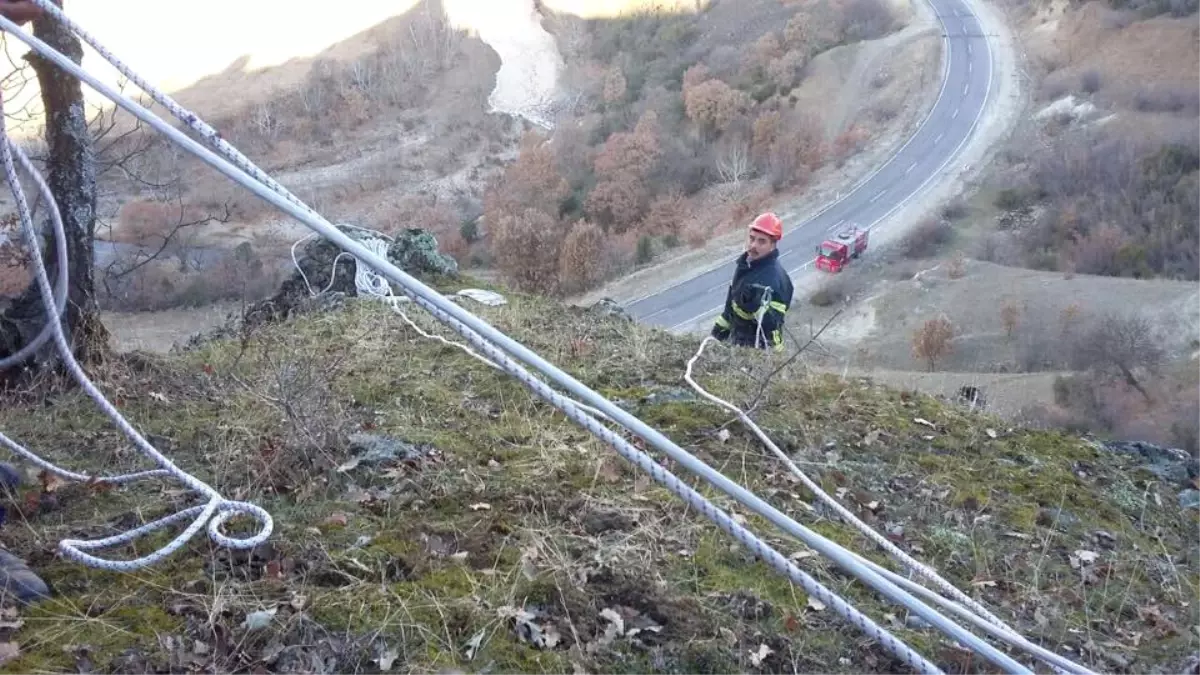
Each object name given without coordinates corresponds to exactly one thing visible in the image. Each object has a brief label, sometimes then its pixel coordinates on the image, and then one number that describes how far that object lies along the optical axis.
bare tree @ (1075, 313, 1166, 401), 25.36
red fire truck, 34.84
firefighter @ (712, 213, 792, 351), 6.27
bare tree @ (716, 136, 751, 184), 44.28
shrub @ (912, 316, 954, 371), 28.02
